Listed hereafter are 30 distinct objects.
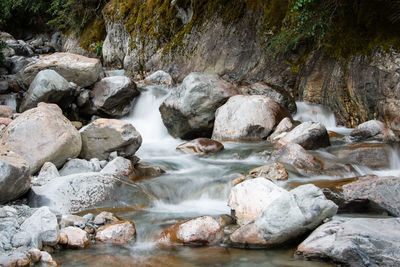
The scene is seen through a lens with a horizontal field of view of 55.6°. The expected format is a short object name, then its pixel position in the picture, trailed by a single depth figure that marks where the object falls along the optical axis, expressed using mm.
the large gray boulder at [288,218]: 3547
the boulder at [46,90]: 8766
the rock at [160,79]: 12867
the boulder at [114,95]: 10305
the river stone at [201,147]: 7774
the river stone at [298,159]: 6082
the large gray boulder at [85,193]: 4723
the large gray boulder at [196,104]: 9203
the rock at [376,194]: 4289
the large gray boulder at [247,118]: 8555
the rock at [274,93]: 9844
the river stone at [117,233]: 3916
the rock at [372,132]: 7266
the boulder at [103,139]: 6805
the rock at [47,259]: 3275
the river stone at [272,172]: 5651
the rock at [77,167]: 6102
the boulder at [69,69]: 10008
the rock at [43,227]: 3568
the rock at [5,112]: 8016
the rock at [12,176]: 4293
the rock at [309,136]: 7191
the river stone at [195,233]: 3816
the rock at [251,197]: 4160
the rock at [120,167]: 6164
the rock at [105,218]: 4254
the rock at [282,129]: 8166
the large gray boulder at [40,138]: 5801
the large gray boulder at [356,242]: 2994
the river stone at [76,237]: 3709
